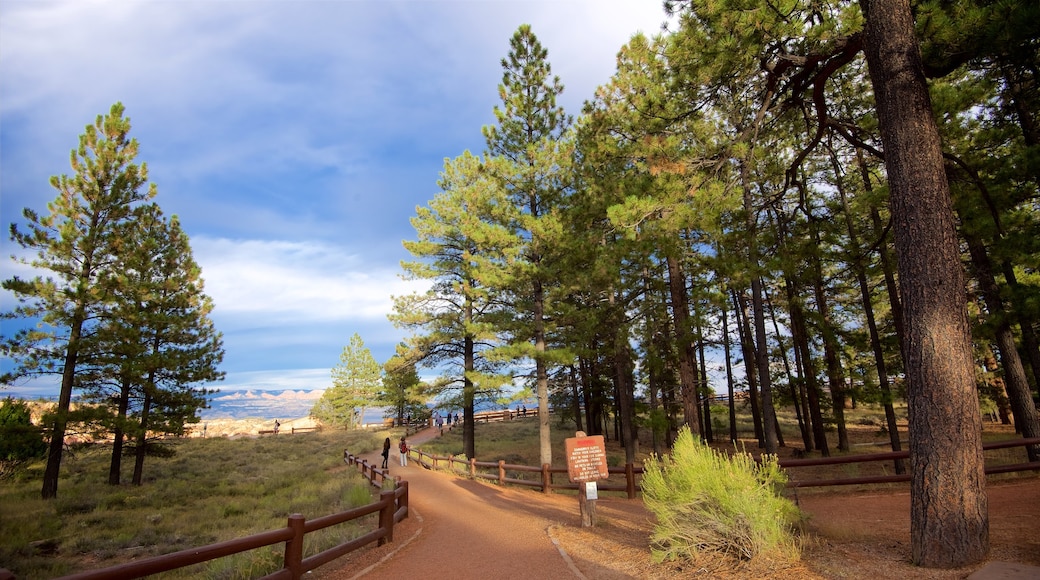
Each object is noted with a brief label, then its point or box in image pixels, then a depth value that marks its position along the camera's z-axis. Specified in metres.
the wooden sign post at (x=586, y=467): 8.93
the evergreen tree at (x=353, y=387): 54.22
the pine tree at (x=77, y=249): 16.66
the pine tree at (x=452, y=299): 21.25
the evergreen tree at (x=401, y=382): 22.98
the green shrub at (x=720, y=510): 5.34
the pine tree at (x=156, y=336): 18.23
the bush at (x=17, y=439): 16.13
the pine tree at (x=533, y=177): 16.84
